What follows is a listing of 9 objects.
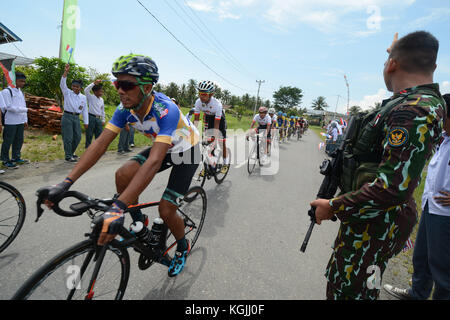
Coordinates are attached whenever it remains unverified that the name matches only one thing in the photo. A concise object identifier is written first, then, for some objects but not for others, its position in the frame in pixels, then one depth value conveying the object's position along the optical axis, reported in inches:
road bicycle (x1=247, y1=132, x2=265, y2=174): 286.6
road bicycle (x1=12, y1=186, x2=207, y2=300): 53.0
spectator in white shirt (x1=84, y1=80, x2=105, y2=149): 282.2
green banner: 442.0
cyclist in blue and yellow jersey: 62.7
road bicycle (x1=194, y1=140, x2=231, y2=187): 196.2
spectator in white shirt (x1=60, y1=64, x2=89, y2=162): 243.6
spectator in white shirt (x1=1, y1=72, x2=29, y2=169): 206.6
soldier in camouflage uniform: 45.9
